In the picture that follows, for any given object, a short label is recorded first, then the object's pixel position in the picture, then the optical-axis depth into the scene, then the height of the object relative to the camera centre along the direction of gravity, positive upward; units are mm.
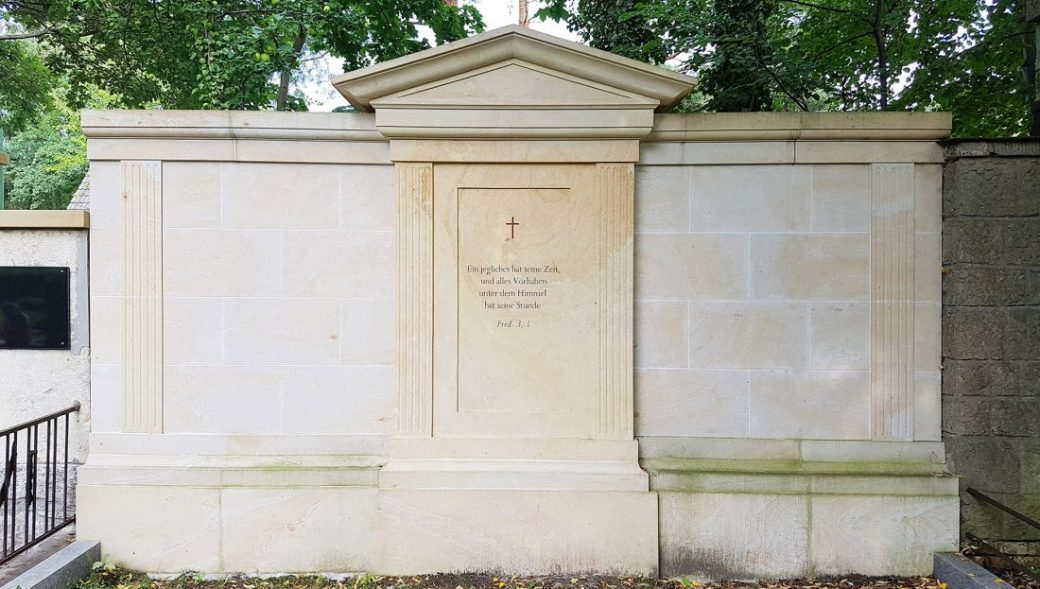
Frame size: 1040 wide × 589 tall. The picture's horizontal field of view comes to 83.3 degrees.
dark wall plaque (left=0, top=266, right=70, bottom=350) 4477 -79
